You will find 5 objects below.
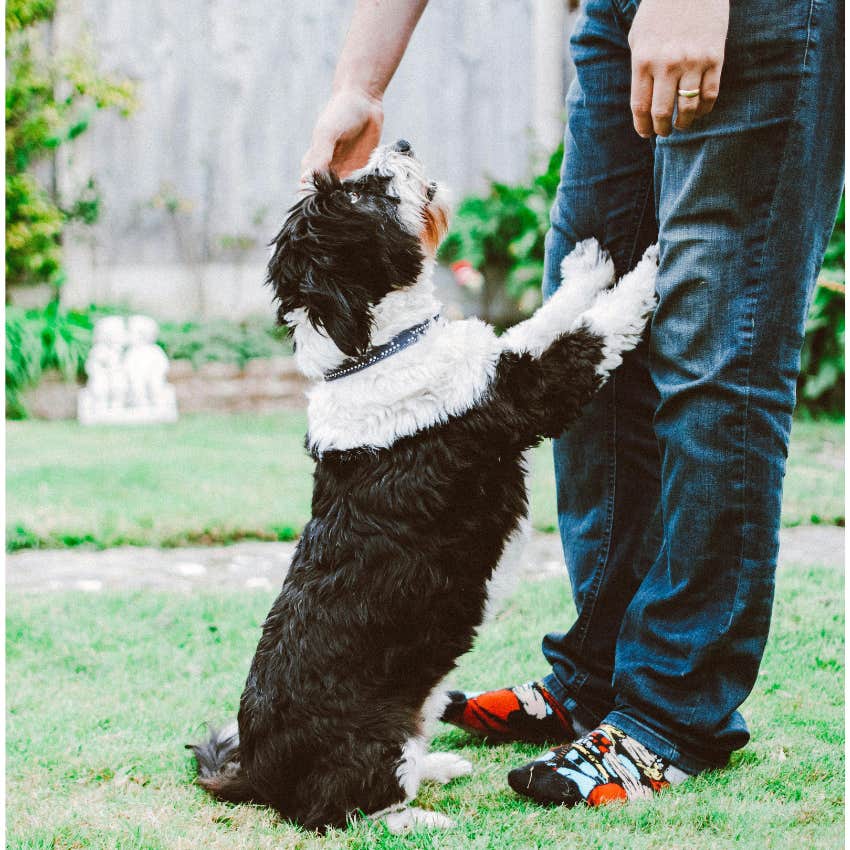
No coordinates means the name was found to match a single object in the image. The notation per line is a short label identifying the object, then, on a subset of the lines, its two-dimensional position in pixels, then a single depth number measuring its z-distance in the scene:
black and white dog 1.96
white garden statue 6.91
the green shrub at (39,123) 7.64
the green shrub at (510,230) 7.87
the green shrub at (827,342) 6.59
